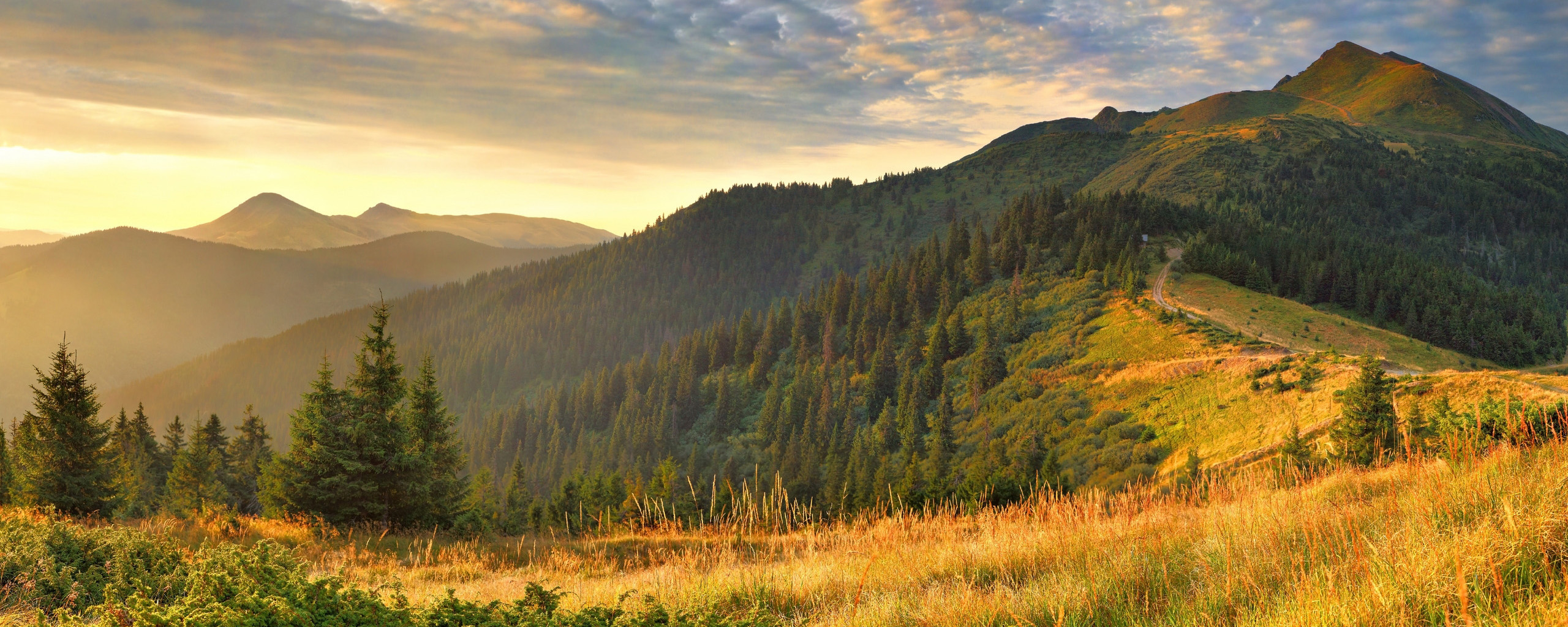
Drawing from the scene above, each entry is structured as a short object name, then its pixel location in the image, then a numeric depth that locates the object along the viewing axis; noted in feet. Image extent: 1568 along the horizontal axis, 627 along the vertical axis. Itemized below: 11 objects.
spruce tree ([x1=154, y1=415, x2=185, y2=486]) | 222.48
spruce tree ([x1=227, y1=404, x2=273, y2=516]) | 200.34
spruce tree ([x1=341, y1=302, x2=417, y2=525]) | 76.79
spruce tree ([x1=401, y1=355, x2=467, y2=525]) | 89.71
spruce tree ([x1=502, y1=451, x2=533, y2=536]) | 136.08
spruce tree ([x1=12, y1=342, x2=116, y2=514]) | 79.36
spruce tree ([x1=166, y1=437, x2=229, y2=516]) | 172.65
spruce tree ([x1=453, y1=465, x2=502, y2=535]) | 70.13
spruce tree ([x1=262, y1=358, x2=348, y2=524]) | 73.61
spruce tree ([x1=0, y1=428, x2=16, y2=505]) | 102.39
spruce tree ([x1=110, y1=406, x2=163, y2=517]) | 163.32
